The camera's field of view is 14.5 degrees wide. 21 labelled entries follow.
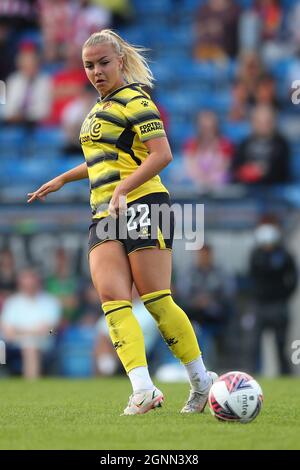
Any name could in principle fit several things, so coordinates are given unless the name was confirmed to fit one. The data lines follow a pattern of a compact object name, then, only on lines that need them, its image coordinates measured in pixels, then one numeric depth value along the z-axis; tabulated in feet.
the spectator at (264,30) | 53.06
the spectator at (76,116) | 50.39
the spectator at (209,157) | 46.47
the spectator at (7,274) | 44.65
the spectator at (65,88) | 53.06
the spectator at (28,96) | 53.16
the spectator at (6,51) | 55.26
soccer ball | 21.12
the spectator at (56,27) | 56.90
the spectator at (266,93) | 48.80
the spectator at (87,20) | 55.98
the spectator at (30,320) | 43.45
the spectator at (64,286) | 44.42
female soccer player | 22.20
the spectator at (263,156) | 45.03
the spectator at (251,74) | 49.80
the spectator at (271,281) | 42.04
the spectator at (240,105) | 50.08
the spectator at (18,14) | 58.18
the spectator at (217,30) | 53.47
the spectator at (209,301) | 42.19
